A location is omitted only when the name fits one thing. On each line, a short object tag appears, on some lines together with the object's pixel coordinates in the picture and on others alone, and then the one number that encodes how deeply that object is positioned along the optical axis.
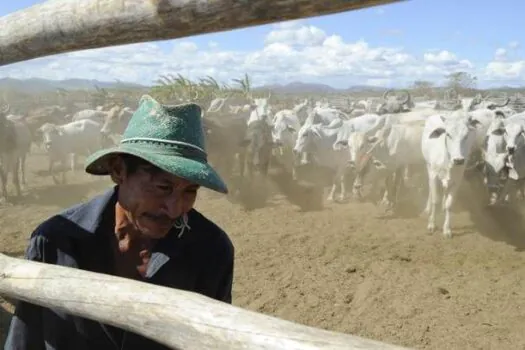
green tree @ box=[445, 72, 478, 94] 41.00
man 1.85
